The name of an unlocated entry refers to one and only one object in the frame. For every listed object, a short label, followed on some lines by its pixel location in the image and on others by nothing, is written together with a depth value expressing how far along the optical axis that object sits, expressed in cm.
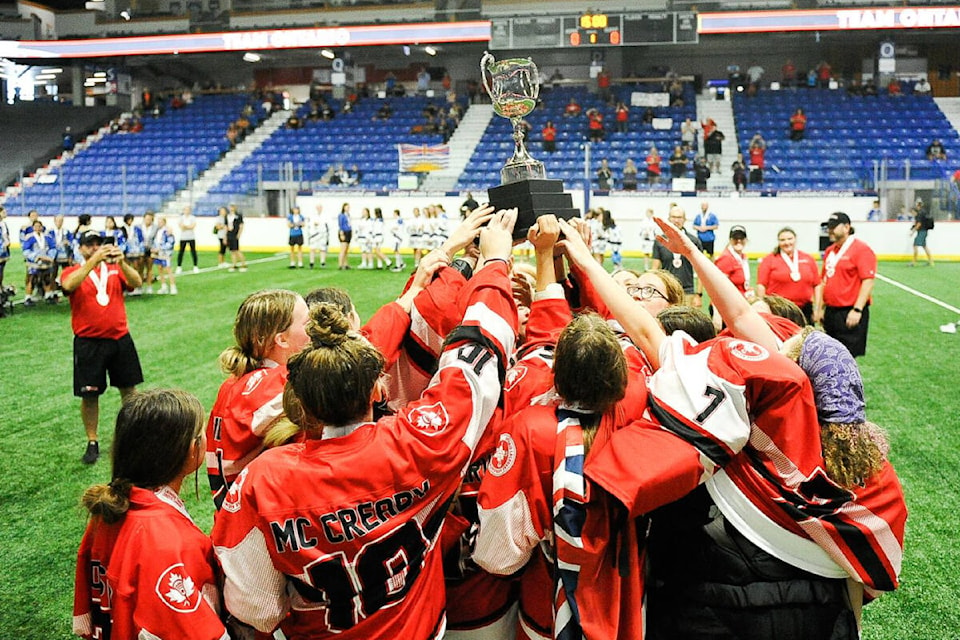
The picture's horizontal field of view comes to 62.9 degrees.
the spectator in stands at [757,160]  2527
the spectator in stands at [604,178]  2534
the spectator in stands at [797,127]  2789
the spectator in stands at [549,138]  2883
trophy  260
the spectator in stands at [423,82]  3466
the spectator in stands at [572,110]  3111
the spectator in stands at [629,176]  2511
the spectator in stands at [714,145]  2697
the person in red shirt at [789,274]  811
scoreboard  2572
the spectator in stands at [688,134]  2796
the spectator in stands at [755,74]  3187
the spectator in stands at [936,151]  2556
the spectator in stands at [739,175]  2481
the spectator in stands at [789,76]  3122
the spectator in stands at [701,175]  2498
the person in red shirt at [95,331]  620
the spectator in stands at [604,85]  3147
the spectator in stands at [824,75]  3086
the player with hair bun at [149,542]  213
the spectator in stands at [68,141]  3434
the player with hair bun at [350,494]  194
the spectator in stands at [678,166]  2562
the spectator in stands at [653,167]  2520
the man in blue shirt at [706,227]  1562
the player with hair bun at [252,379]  270
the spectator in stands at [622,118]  2950
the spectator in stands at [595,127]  2914
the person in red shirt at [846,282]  750
